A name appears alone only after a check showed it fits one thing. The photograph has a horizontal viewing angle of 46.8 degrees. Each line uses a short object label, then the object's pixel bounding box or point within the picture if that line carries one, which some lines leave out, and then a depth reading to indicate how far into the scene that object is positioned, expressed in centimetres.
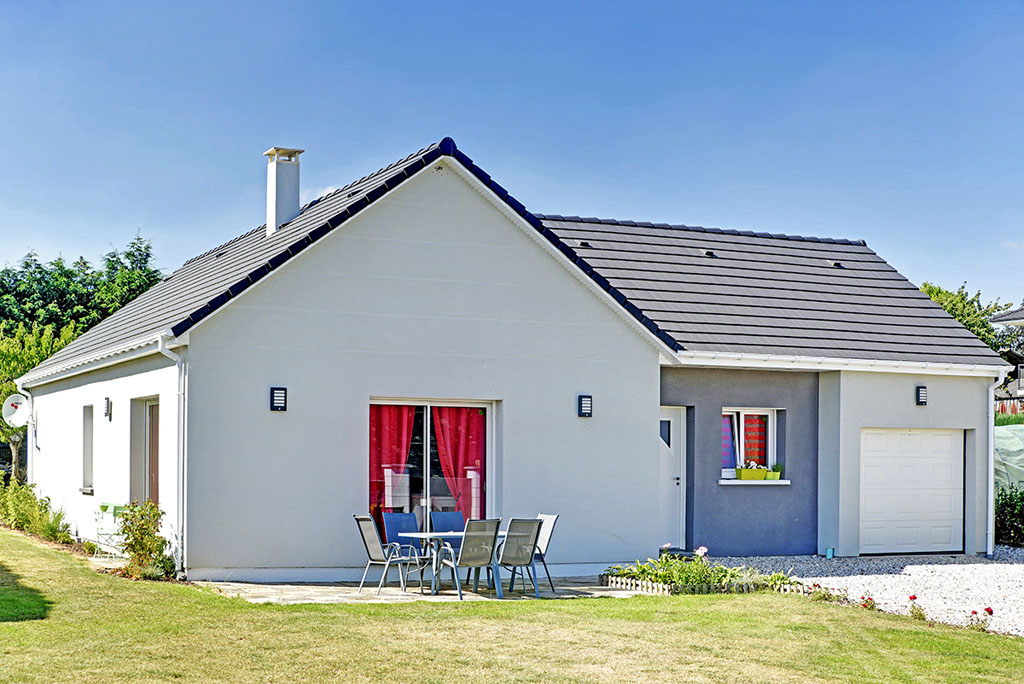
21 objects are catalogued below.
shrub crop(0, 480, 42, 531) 2084
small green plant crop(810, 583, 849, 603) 1344
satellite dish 2439
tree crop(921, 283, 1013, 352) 4934
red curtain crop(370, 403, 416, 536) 1562
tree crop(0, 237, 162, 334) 3647
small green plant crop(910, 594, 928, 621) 1225
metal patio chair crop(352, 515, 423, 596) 1380
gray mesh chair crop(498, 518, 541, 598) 1398
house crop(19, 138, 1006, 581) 1488
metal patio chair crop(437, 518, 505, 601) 1352
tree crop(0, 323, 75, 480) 2680
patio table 1376
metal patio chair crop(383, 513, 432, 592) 1479
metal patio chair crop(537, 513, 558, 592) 1469
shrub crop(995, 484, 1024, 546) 2153
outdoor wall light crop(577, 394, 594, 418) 1658
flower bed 1394
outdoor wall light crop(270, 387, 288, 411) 1491
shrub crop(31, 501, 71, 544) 1916
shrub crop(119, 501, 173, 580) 1450
